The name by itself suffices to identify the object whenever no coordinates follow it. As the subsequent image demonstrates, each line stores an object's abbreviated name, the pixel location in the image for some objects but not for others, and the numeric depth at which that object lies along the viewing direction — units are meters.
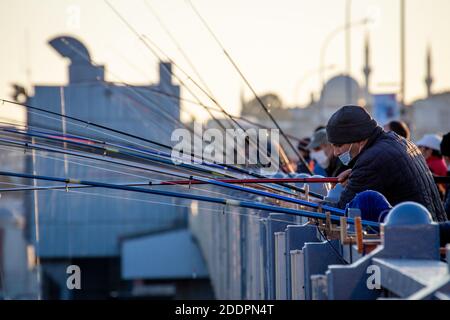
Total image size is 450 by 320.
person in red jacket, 11.80
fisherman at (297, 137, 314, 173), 14.39
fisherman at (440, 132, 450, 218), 10.29
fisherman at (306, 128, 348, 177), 11.62
